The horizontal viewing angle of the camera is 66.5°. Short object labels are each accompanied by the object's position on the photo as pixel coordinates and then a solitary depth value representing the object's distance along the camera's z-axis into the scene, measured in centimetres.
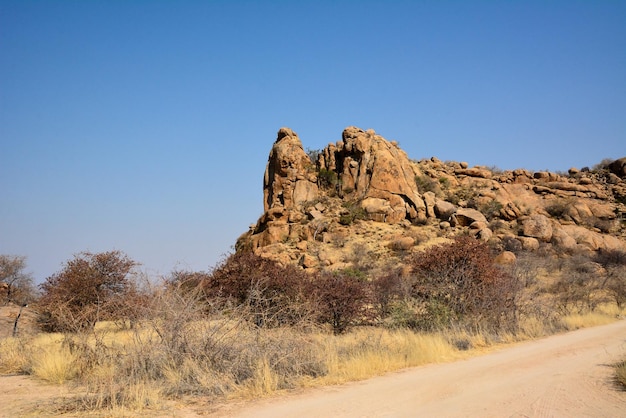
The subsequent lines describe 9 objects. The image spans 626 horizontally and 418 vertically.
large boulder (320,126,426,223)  4238
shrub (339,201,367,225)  4072
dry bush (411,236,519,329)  1473
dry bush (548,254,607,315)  2121
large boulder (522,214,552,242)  4003
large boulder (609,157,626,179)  5712
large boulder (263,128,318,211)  4475
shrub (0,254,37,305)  2719
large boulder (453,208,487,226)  4147
